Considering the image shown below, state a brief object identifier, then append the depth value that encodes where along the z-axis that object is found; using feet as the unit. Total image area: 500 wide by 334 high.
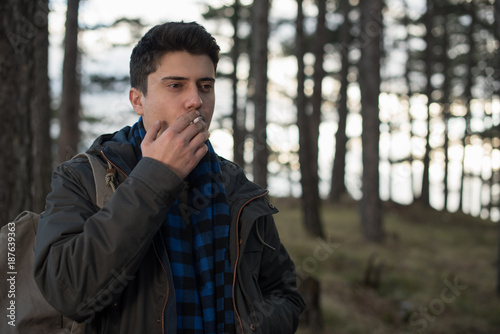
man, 5.58
